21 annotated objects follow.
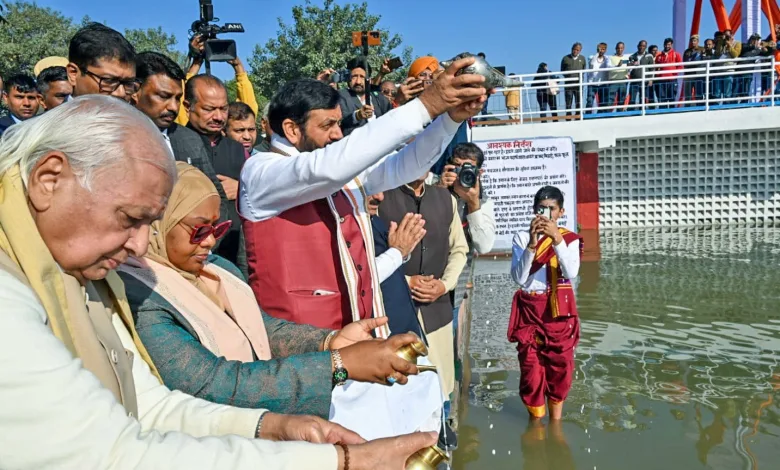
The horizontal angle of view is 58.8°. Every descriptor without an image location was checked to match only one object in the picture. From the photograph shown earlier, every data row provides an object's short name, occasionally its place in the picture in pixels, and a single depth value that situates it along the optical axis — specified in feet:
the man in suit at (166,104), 10.64
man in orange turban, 7.96
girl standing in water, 14.57
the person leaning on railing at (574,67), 42.78
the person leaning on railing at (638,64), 43.27
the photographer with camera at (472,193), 14.58
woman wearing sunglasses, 5.51
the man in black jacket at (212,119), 12.34
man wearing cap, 13.01
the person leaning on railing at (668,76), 43.34
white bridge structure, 41.70
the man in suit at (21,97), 15.49
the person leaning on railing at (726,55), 42.63
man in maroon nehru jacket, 6.46
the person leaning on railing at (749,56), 42.70
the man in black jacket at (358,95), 22.15
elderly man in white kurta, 3.36
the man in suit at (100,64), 9.69
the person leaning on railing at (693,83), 43.71
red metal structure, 55.31
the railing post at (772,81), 40.51
